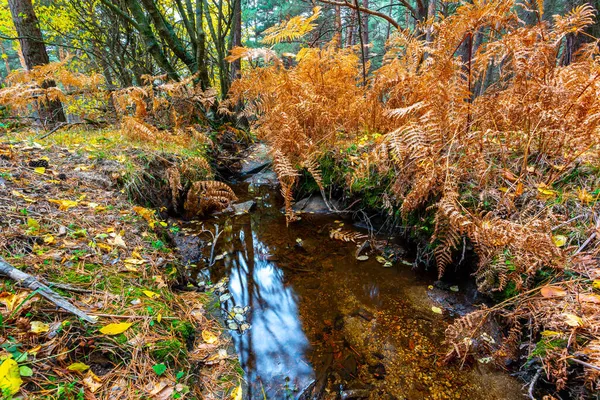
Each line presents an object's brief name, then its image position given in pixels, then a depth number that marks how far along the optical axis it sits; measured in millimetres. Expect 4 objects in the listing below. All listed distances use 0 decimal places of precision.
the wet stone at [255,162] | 5934
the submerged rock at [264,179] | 5402
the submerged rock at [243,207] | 4160
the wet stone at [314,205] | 4031
